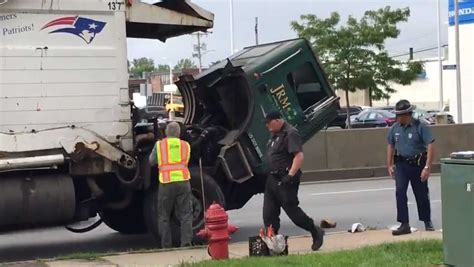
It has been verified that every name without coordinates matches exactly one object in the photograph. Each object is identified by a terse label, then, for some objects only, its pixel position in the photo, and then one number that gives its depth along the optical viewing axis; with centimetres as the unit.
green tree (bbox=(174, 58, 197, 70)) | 11373
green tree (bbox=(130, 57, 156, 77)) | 12327
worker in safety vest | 966
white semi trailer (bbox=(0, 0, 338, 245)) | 929
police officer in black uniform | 884
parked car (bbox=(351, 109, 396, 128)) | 3653
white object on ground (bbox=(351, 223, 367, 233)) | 1082
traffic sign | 2791
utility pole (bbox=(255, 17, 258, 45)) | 6988
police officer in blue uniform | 1002
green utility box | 641
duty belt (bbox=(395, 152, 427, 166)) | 1006
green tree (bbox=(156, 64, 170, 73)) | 14035
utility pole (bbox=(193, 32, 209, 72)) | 6866
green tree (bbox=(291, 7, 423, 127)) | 3466
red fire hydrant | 835
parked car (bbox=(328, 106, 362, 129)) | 3644
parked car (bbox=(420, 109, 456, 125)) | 3364
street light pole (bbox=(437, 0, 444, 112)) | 4988
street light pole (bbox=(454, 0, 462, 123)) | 2780
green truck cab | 1041
